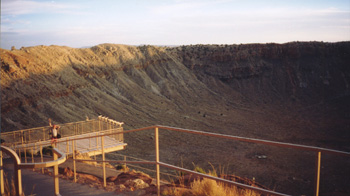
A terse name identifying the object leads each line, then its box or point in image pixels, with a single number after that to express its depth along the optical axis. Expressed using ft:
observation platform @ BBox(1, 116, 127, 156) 54.08
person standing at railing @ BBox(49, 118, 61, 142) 51.09
